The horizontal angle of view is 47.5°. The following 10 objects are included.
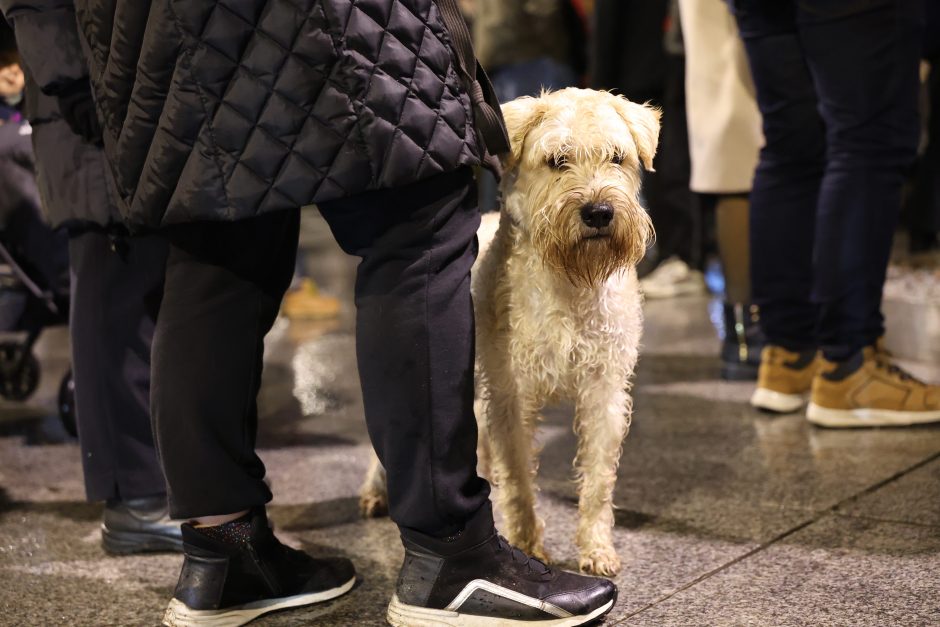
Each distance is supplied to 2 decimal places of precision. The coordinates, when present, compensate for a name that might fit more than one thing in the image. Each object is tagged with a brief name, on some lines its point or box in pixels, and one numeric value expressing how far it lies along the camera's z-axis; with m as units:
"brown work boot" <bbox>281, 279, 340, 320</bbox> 6.39
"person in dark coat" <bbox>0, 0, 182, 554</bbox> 2.57
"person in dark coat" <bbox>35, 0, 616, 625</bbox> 1.85
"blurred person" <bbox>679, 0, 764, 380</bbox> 4.12
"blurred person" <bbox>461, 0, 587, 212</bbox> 6.69
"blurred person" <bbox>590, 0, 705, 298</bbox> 6.39
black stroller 3.81
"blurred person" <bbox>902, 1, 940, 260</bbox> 7.21
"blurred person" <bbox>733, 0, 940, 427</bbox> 3.16
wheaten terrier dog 2.29
